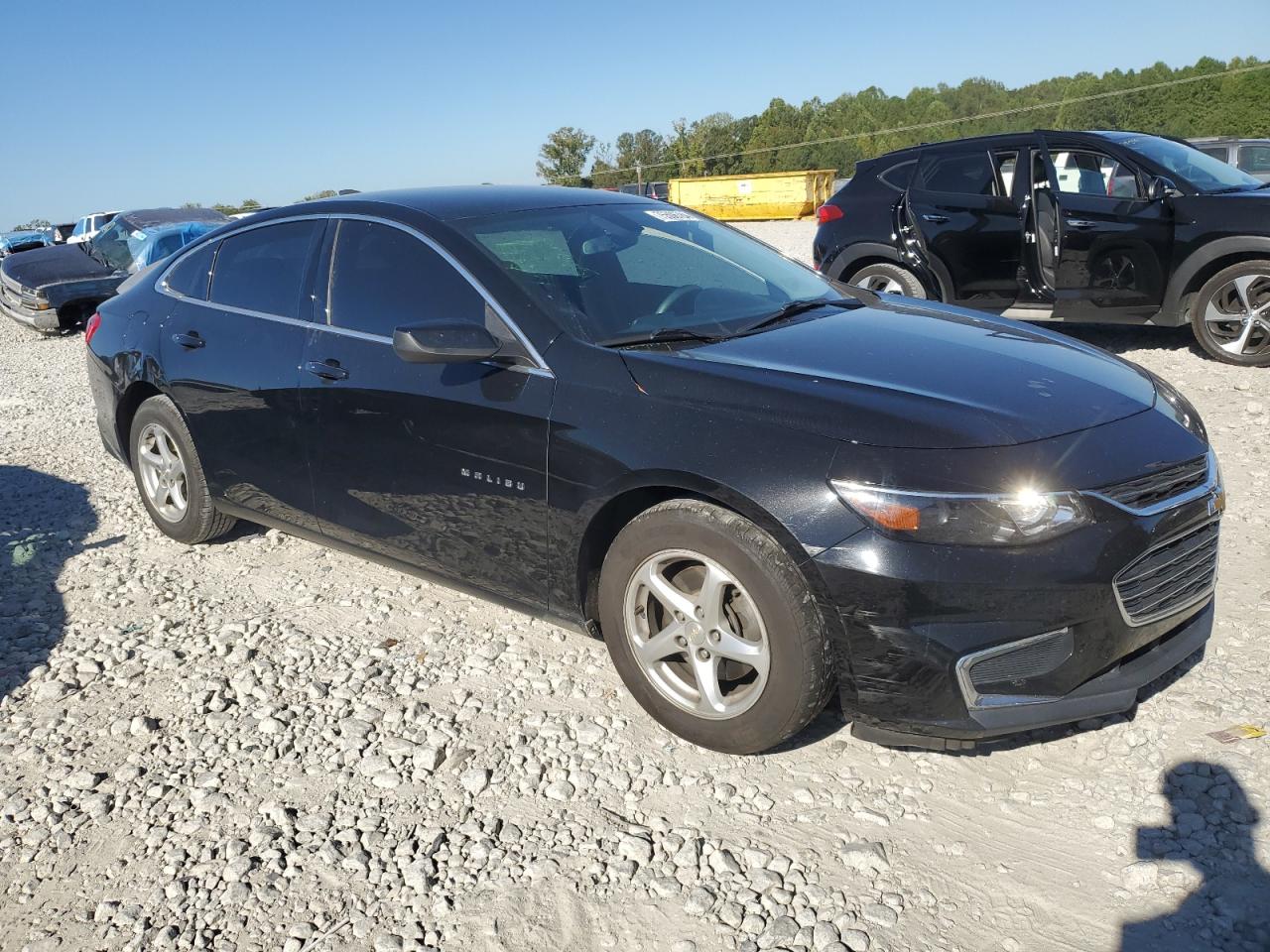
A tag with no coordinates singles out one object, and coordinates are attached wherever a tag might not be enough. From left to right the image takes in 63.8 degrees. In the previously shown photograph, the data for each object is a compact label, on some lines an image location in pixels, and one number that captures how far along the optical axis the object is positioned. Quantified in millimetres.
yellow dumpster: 32000
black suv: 7320
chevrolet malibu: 2695
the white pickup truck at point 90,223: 22766
